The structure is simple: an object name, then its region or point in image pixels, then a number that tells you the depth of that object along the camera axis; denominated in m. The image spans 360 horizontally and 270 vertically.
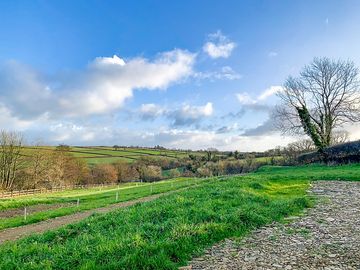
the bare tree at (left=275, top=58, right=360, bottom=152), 49.16
